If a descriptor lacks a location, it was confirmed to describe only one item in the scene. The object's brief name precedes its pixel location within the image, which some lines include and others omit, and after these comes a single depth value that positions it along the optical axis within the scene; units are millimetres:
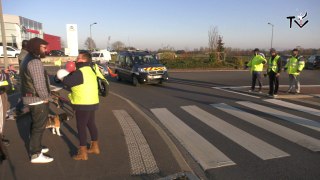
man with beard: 4273
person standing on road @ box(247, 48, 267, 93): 12088
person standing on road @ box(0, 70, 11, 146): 4941
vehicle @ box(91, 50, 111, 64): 35131
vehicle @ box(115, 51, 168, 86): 15234
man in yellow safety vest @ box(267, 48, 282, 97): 10992
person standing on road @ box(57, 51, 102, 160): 4289
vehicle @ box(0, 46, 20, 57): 38250
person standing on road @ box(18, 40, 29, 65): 7284
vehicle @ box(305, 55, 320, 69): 31438
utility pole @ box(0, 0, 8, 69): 12206
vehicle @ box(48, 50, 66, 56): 55625
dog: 5959
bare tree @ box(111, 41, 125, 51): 87000
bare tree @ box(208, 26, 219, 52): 36191
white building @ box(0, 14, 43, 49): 58522
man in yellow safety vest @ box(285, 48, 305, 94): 11375
